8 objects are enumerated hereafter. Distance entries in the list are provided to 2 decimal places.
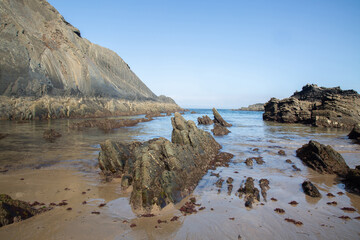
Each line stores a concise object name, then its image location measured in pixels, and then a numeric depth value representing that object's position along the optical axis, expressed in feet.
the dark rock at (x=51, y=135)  55.57
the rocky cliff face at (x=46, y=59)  115.75
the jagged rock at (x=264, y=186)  23.83
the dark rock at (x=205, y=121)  117.91
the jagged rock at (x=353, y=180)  25.17
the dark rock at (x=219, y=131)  74.79
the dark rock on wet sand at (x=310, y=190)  23.37
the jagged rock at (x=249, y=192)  21.45
